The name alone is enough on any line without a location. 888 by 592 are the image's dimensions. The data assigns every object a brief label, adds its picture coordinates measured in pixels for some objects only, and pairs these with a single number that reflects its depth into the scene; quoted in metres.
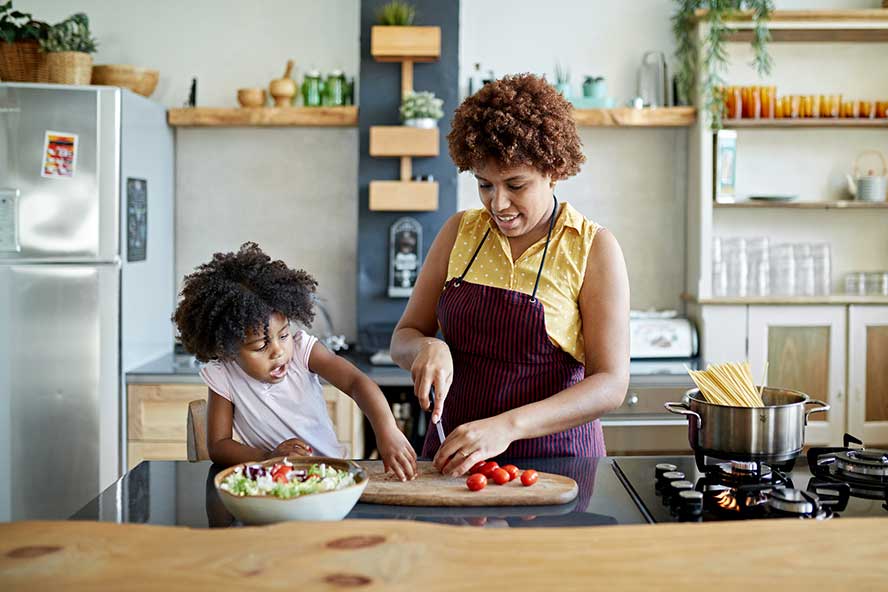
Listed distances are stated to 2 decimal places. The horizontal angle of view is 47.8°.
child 2.17
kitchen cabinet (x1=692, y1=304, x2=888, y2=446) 4.36
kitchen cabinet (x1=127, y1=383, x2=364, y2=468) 4.03
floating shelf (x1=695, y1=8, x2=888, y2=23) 4.23
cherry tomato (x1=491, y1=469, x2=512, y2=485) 1.87
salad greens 1.60
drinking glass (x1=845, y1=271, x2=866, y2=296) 4.54
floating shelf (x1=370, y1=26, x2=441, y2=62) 4.31
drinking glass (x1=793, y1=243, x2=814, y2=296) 4.46
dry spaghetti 1.94
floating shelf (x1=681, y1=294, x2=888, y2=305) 4.32
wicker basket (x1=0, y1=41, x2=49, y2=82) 4.04
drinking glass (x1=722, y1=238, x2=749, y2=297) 4.45
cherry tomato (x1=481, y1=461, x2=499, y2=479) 1.90
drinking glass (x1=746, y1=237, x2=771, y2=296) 4.44
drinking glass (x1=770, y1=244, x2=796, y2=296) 4.46
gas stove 1.70
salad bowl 1.54
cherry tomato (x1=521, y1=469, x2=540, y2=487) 1.86
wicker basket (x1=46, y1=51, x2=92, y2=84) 4.05
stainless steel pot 1.83
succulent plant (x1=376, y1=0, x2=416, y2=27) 4.35
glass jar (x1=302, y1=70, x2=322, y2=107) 4.51
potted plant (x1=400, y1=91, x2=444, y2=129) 4.35
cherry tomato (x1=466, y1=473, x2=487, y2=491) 1.82
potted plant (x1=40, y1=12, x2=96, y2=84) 4.05
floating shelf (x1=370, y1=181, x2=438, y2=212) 4.39
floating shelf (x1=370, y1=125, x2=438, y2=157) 4.37
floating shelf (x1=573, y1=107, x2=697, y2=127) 4.43
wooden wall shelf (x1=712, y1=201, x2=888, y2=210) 4.37
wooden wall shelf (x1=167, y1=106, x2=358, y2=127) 4.48
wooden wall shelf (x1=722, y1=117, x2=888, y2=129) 4.34
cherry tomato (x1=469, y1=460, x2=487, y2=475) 1.93
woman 2.13
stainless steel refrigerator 3.94
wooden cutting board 1.79
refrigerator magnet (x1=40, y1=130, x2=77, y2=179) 3.94
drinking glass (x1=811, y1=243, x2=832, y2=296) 4.49
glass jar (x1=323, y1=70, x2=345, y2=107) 4.51
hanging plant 4.22
